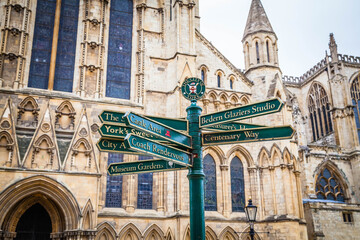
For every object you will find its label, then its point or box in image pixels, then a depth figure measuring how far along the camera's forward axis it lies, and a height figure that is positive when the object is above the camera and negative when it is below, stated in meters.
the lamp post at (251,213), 9.73 +0.26
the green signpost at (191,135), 5.74 +1.37
